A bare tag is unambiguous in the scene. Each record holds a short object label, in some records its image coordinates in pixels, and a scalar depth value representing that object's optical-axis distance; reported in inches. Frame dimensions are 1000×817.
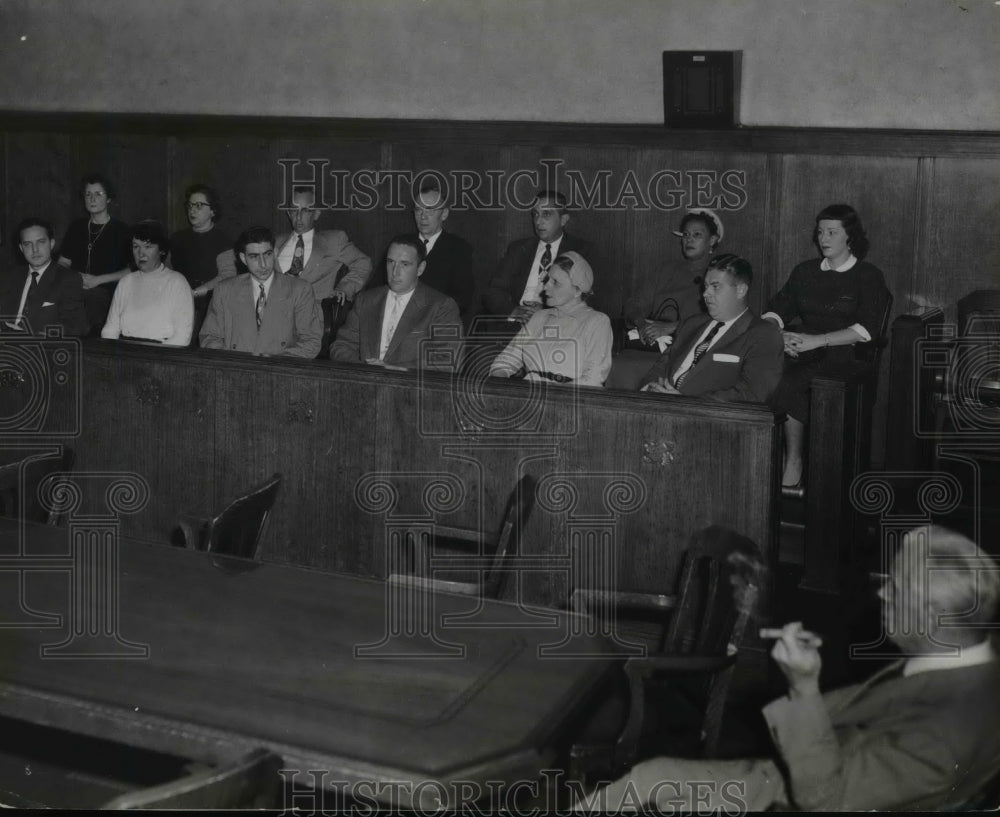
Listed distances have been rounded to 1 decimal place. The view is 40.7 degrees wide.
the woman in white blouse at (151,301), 240.4
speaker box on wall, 282.0
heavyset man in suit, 207.6
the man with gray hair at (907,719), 99.0
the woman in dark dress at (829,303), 246.1
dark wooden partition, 174.4
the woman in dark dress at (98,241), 319.6
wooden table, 103.9
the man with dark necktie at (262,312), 231.5
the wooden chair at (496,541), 151.3
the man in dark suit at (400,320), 224.8
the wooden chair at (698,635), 124.6
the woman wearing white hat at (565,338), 215.9
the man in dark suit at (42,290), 253.3
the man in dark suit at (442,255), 286.5
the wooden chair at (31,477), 167.8
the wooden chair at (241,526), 151.2
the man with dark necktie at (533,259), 281.6
